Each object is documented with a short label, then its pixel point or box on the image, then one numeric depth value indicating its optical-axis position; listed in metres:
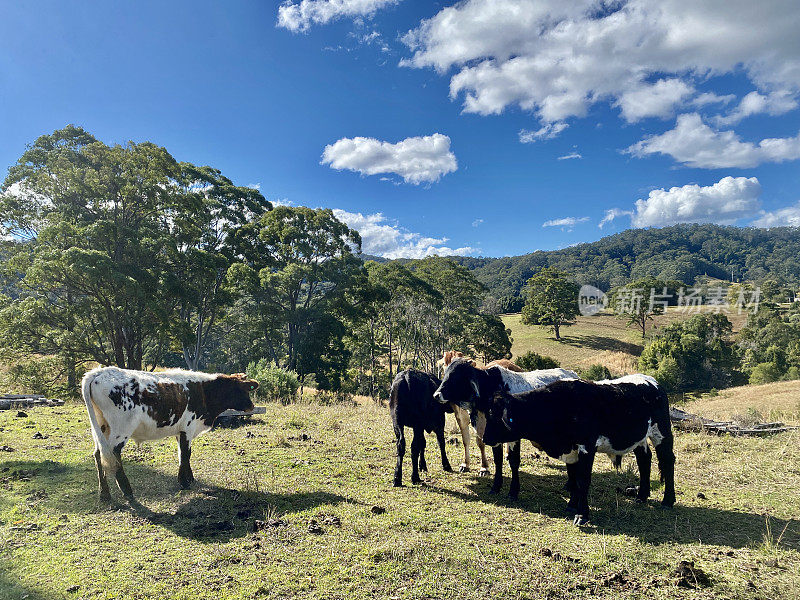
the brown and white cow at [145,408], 5.92
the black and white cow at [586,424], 5.88
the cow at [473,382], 6.76
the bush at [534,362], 34.12
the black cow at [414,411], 7.19
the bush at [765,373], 41.88
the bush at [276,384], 17.59
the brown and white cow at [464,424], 7.92
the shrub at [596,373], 40.67
